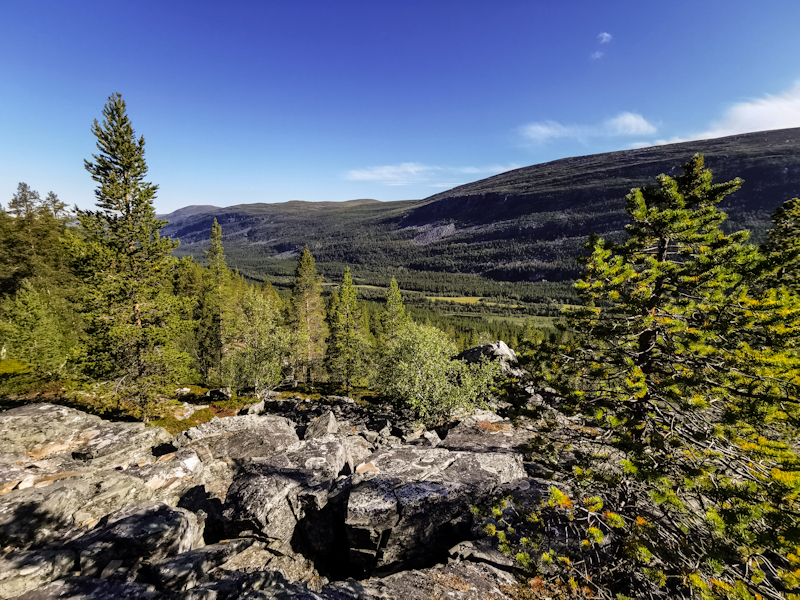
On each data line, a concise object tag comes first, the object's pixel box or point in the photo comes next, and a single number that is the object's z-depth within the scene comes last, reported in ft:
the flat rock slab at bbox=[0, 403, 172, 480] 54.49
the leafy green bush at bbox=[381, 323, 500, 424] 83.41
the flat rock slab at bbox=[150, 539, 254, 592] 28.37
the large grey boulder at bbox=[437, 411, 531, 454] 63.98
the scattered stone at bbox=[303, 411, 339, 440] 74.95
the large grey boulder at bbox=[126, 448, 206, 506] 47.88
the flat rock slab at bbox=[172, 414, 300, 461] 64.80
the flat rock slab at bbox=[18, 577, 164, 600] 24.89
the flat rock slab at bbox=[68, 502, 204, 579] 29.25
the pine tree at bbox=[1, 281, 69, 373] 96.63
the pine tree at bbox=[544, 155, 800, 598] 21.65
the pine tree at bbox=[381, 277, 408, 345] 174.29
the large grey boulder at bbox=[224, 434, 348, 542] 41.34
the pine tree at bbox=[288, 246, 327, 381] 175.45
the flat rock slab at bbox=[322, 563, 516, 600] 30.19
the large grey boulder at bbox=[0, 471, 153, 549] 32.89
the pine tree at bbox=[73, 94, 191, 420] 70.59
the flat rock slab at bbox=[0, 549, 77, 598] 25.57
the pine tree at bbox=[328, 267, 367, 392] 155.63
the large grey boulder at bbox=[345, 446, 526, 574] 38.40
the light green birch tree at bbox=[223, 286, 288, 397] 112.16
